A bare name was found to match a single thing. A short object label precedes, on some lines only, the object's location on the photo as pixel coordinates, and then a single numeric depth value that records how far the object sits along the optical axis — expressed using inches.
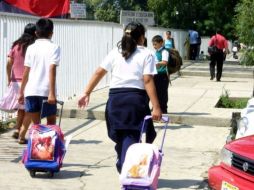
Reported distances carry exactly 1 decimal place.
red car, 299.1
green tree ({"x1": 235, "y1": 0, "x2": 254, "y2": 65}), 664.8
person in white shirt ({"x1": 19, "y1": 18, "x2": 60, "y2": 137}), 430.8
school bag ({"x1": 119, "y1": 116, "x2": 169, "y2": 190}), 325.7
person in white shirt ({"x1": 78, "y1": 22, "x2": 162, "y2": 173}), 350.8
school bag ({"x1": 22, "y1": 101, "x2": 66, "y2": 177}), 391.8
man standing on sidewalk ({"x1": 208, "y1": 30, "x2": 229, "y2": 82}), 1127.8
